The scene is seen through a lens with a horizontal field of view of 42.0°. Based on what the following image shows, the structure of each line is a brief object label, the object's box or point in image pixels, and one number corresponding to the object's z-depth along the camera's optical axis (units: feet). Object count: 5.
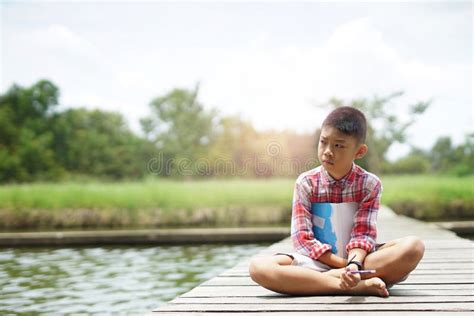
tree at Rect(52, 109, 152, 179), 70.33
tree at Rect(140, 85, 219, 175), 70.23
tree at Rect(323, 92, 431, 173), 59.67
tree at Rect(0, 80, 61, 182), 67.21
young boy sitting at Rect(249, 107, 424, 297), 7.66
